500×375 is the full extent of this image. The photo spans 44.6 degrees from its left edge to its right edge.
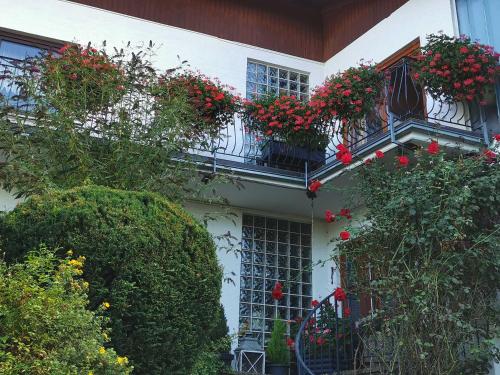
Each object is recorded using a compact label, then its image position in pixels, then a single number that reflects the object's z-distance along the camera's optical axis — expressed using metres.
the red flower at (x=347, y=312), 7.66
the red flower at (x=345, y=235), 6.13
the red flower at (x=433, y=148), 6.16
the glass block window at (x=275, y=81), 10.50
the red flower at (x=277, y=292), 8.00
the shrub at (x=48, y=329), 3.61
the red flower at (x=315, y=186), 7.27
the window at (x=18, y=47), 9.09
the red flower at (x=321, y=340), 7.32
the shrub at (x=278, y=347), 8.10
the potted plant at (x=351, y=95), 8.12
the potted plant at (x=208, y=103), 8.08
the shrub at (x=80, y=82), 6.43
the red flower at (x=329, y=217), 6.65
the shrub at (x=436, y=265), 5.45
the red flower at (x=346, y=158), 6.77
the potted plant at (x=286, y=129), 8.55
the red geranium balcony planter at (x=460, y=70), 7.54
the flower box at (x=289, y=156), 9.05
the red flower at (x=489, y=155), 6.15
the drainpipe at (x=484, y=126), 7.37
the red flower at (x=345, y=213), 6.73
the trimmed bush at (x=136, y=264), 4.54
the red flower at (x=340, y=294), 6.65
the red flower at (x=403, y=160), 6.29
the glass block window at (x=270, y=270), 8.93
